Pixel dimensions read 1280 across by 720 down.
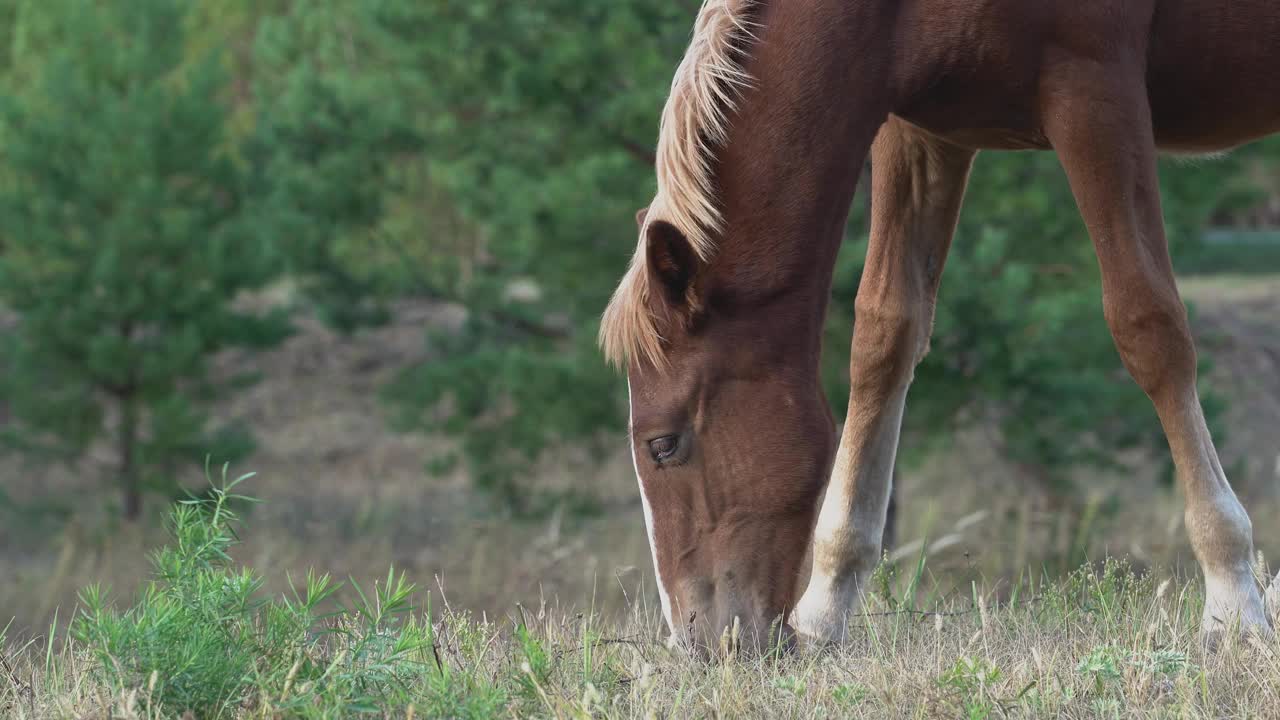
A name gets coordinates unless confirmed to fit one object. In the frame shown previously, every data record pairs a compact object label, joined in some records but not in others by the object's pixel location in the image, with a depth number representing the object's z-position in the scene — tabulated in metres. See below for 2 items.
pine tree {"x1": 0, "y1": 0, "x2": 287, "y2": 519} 22.95
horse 6.15
